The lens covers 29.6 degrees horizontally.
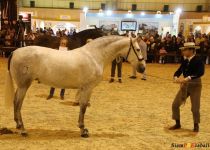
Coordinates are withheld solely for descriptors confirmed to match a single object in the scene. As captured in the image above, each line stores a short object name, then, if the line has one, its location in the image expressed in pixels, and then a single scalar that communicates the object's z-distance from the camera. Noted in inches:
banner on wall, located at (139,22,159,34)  1119.3
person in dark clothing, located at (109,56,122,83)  536.7
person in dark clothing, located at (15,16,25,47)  818.2
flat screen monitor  1106.1
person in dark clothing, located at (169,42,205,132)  278.2
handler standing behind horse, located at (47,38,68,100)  401.1
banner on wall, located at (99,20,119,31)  1123.3
